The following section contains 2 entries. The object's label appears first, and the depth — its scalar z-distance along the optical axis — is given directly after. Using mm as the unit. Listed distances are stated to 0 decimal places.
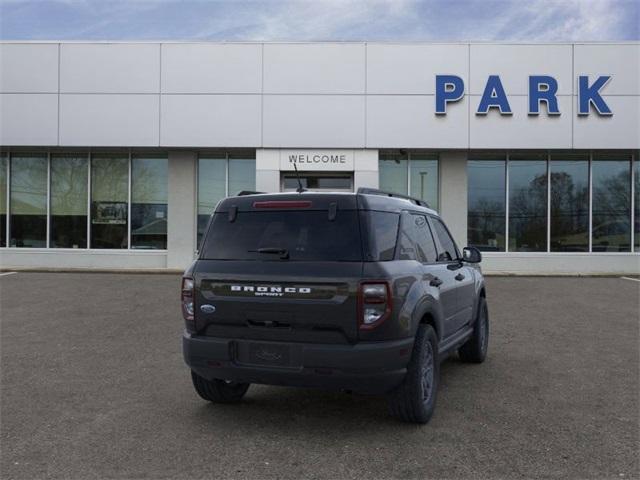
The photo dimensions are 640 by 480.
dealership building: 15875
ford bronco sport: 4094
